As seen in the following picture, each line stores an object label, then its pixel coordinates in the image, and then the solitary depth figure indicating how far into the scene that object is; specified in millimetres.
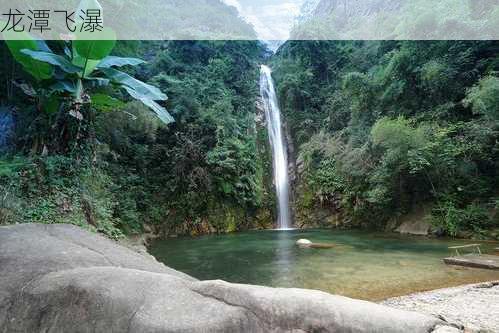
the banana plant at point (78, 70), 5551
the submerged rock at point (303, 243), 9823
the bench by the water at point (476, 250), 7678
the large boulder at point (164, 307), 2062
